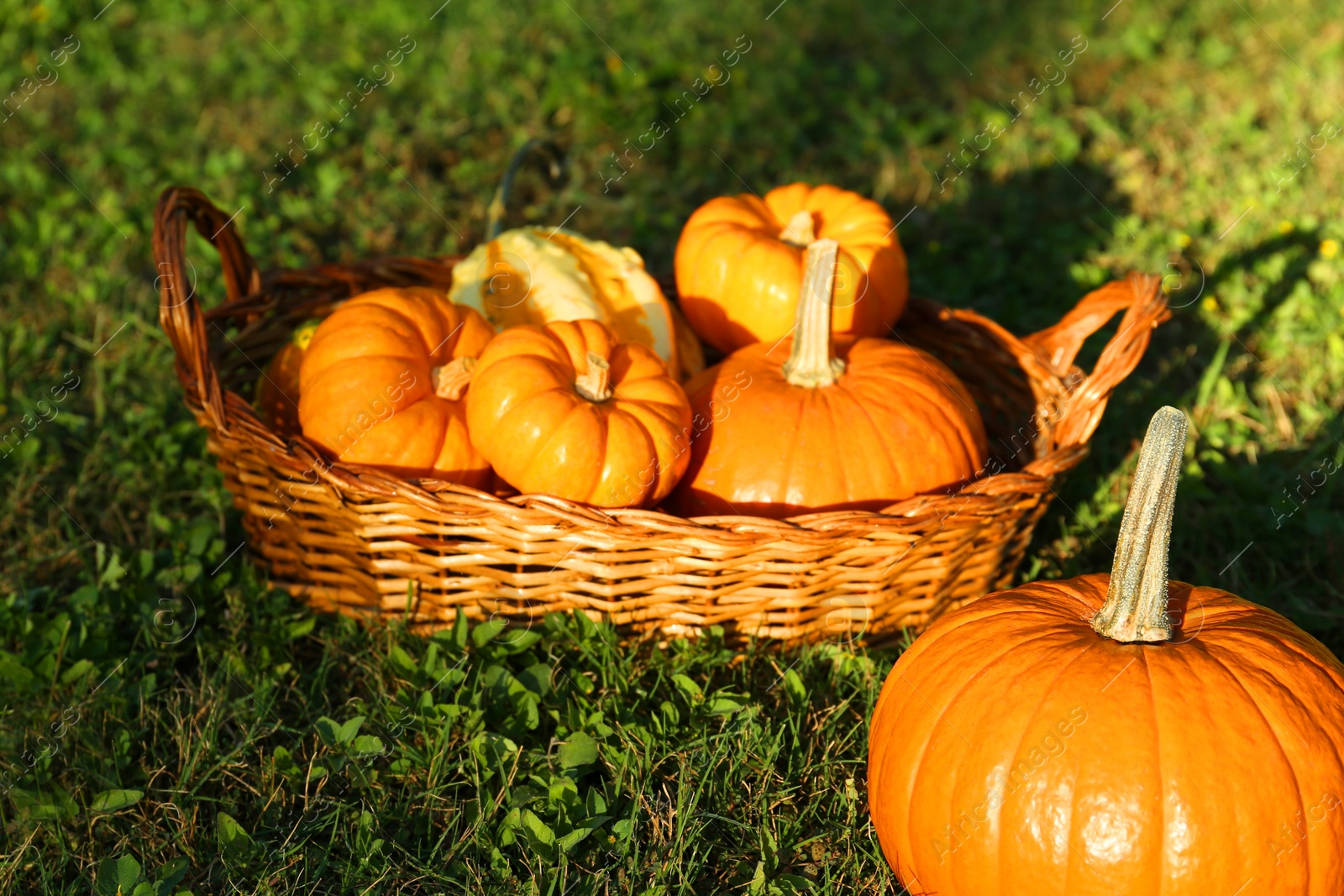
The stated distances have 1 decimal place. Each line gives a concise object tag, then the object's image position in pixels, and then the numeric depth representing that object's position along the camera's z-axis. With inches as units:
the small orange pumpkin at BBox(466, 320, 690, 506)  86.2
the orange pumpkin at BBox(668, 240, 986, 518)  92.0
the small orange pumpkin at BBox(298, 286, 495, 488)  91.8
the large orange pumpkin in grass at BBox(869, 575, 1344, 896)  62.9
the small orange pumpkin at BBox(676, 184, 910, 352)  110.7
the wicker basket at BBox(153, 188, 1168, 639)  83.0
